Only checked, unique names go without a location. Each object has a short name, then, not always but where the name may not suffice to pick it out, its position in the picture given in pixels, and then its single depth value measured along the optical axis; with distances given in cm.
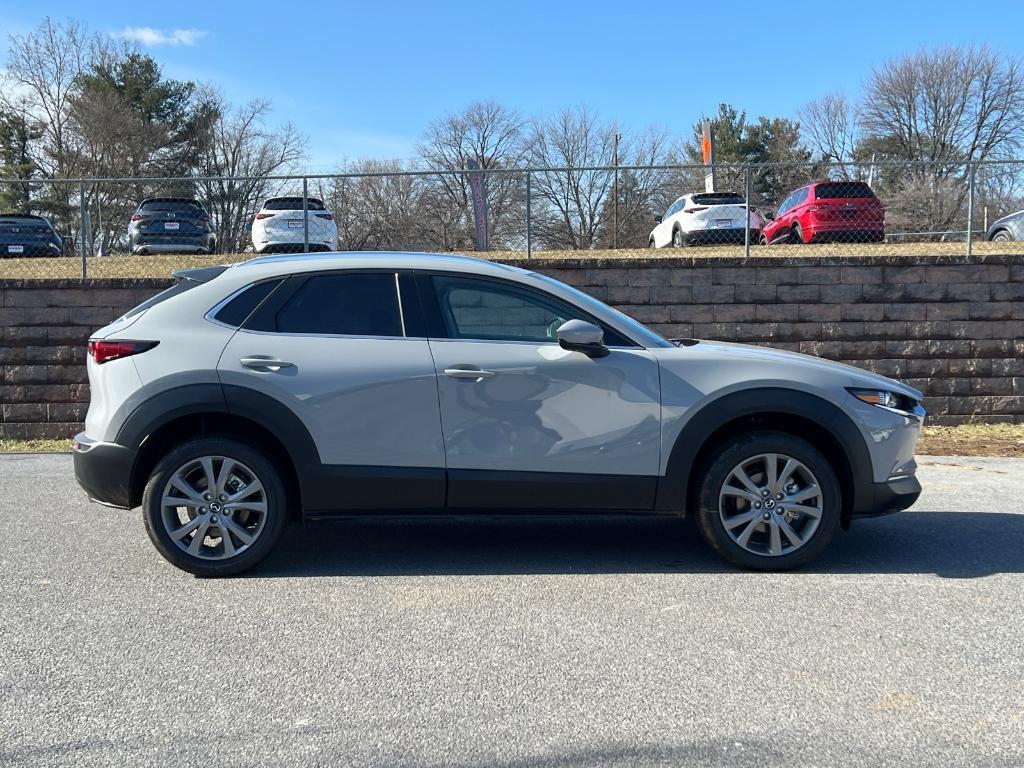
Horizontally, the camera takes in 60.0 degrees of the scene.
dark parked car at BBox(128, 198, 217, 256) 1338
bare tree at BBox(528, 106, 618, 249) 1285
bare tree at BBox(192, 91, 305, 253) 1299
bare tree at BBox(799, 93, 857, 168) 5197
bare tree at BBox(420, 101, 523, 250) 1295
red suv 1334
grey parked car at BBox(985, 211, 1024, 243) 1608
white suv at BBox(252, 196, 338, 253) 1257
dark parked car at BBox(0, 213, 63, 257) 1451
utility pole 1570
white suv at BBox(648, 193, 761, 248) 1328
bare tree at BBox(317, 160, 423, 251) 1391
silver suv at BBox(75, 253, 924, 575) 479
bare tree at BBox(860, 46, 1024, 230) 4947
